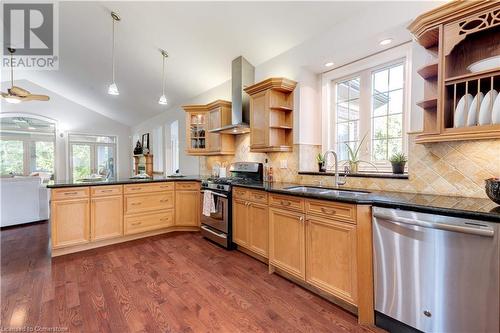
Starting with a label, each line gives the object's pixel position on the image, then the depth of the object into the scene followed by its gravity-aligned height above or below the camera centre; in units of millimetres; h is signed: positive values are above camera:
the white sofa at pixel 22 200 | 4189 -659
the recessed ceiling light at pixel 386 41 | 2287 +1229
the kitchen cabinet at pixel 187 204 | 4066 -682
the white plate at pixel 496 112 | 1499 +341
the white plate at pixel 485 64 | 1535 +681
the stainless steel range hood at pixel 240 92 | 3574 +1140
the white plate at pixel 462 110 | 1660 +392
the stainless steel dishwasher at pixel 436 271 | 1275 -652
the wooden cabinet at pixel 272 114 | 3041 +693
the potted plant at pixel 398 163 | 2241 +17
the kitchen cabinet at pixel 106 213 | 3258 -685
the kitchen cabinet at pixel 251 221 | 2695 -698
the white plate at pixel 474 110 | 1602 +377
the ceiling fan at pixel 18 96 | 3944 +1208
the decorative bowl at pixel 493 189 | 1422 -150
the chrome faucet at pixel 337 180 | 2488 -163
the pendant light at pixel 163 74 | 3680 +1796
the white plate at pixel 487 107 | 1546 +387
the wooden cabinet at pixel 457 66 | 1532 +757
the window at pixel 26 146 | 6691 +593
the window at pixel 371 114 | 2465 +588
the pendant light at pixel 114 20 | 3266 +2118
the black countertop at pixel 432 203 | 1310 -258
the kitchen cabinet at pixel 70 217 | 2996 -686
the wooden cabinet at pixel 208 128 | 4178 +716
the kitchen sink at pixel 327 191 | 2305 -273
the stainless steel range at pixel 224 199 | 3199 -482
